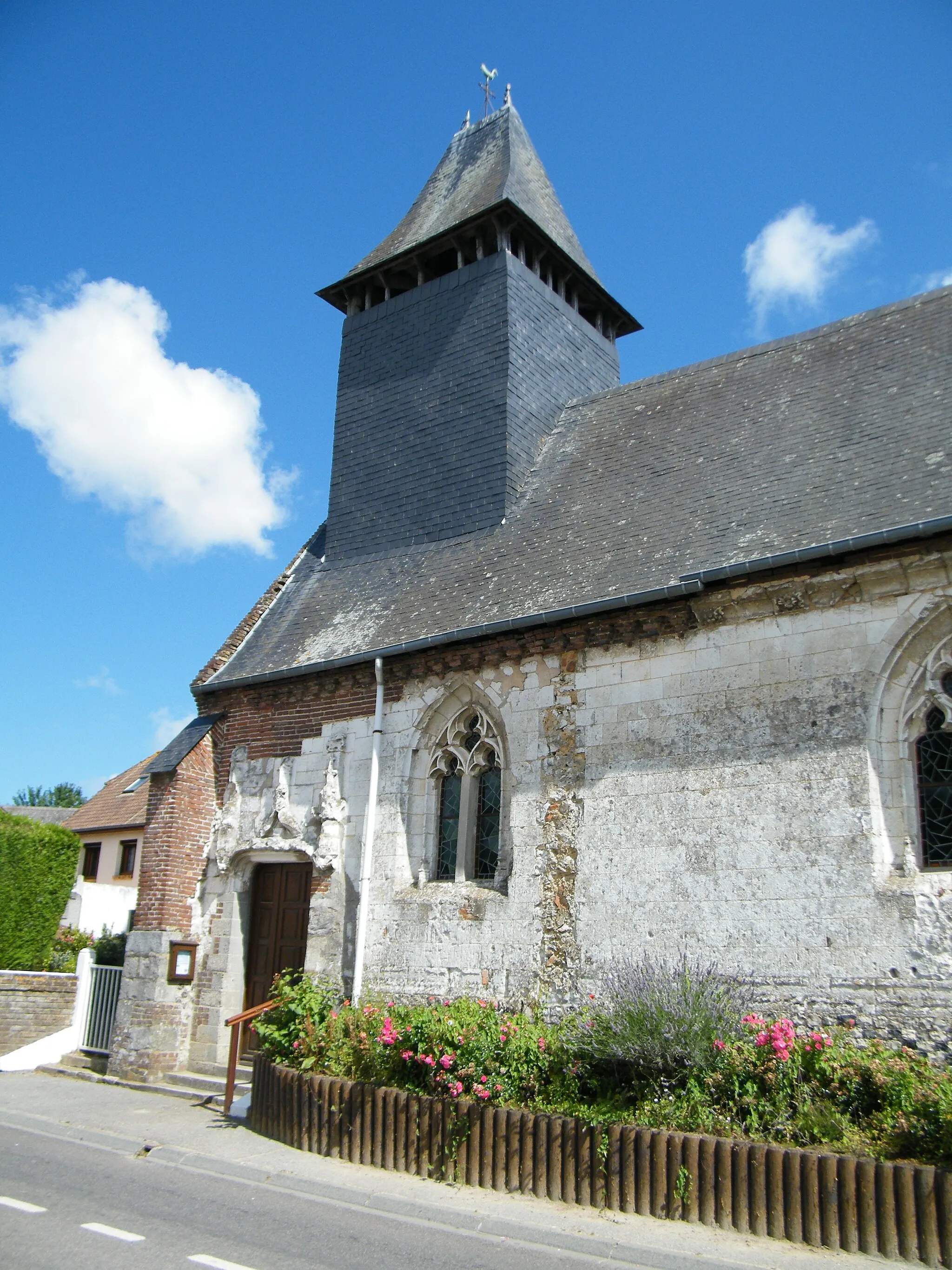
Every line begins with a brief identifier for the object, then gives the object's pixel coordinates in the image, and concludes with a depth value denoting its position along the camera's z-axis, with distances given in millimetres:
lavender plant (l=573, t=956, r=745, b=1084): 7125
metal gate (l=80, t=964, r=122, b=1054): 12867
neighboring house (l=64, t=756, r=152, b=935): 27344
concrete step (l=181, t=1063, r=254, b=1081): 11391
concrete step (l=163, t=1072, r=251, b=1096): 10977
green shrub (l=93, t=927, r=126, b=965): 13766
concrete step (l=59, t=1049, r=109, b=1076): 12484
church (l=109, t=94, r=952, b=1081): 7867
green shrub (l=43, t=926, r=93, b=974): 16172
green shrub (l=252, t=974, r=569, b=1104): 7758
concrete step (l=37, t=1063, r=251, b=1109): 10742
